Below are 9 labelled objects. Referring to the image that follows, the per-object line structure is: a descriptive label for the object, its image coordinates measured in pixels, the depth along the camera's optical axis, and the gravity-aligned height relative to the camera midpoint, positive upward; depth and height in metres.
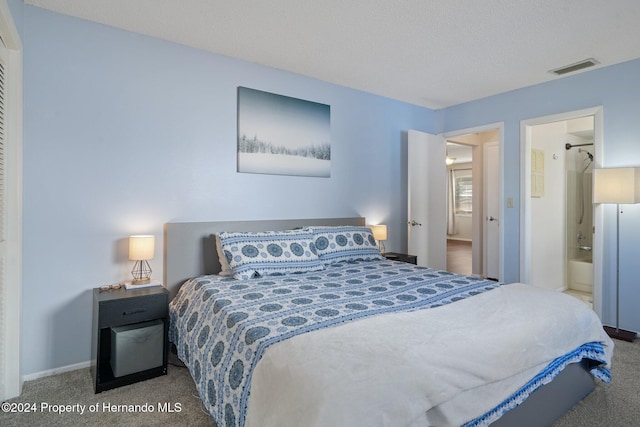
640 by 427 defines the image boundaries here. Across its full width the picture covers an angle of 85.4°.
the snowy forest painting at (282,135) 3.18 +0.78
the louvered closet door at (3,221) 1.99 -0.04
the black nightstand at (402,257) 3.81 -0.48
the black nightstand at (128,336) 2.19 -0.79
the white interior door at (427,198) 4.26 +0.21
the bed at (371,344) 1.13 -0.53
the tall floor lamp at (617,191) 2.92 +0.21
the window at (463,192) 10.55 +0.70
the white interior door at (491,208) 5.16 +0.10
